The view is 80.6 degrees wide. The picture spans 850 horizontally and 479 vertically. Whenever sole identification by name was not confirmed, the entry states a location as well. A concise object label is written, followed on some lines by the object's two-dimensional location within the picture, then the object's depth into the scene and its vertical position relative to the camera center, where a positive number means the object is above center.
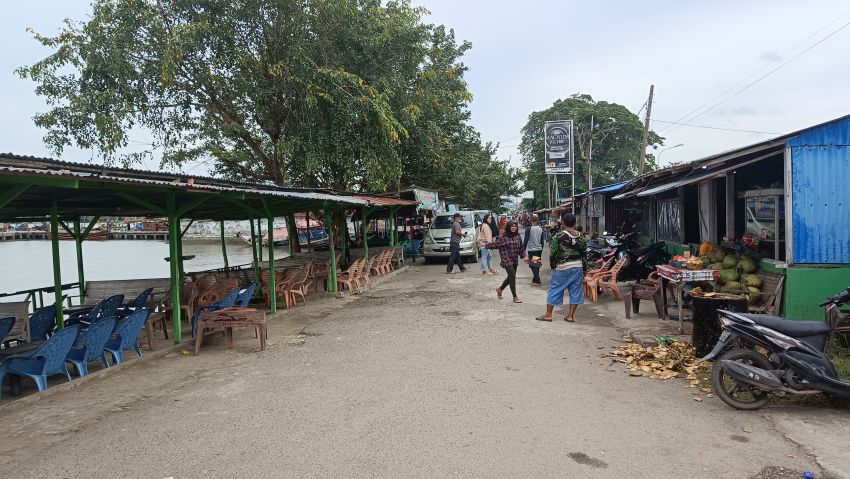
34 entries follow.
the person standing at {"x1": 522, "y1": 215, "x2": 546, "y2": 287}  12.68 -0.60
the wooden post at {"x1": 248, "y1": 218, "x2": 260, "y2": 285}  11.80 -0.95
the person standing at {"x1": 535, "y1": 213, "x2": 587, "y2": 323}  7.56 -0.61
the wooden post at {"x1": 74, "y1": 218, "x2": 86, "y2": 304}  10.68 -0.23
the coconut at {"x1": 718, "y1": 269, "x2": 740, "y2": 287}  7.67 -0.97
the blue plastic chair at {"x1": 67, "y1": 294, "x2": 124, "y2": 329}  7.70 -1.21
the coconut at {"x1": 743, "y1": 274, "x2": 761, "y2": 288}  7.30 -1.00
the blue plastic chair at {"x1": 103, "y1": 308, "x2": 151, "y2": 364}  6.41 -1.28
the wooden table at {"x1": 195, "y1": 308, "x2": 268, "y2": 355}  7.05 -1.24
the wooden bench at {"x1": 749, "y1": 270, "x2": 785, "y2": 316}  6.79 -1.15
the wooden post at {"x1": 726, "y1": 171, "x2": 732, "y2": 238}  8.68 +0.15
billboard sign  26.12 +3.79
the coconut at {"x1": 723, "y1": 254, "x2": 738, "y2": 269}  7.92 -0.77
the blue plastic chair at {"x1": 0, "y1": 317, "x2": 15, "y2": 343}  6.71 -1.14
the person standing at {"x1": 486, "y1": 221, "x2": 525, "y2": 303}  9.63 -0.48
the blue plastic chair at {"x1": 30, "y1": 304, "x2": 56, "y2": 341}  7.79 -1.30
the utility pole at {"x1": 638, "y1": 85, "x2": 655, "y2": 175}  21.45 +4.05
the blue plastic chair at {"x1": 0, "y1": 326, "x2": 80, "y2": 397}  5.24 -1.28
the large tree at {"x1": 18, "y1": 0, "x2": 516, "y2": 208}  13.27 +4.35
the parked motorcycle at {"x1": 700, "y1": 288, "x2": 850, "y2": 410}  4.11 -1.30
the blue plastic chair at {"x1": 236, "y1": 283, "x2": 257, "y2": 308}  8.59 -1.11
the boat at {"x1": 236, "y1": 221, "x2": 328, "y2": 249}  28.64 -0.56
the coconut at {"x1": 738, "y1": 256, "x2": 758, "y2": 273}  7.55 -0.80
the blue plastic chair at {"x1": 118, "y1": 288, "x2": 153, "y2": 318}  8.27 -1.20
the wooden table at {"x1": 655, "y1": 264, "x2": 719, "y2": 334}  6.83 -0.85
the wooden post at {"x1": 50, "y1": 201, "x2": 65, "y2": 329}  7.75 -0.41
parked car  18.62 -0.56
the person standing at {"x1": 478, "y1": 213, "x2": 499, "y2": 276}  13.14 -0.57
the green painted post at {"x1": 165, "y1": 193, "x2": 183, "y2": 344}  7.37 -0.41
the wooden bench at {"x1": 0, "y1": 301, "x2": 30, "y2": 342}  7.11 -1.06
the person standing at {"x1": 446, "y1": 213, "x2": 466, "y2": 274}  15.44 -0.64
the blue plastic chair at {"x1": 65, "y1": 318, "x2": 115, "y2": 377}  5.83 -1.28
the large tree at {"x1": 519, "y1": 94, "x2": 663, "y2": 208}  42.56 +6.90
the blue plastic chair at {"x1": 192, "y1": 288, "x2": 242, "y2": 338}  7.60 -1.12
